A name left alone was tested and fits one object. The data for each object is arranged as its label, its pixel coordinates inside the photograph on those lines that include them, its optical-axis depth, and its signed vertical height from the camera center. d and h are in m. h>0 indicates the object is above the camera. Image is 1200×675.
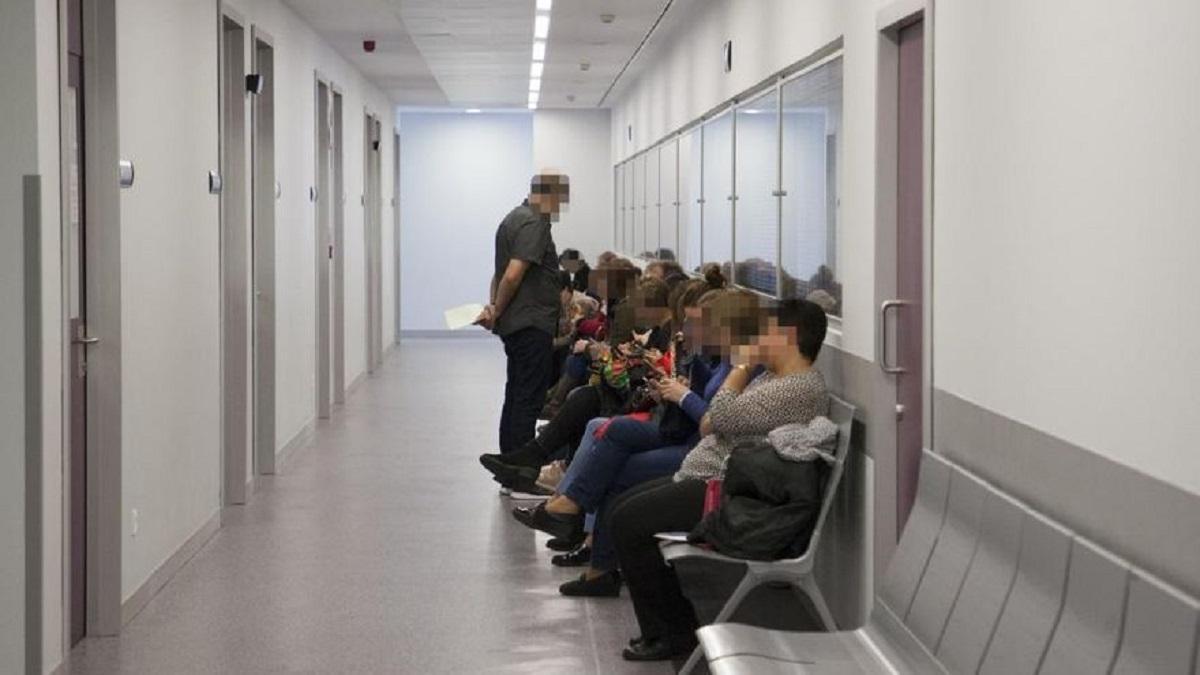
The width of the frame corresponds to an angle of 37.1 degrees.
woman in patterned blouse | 5.75 -0.72
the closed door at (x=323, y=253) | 13.41 -0.06
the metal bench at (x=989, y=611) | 3.06 -0.74
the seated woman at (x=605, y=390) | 7.88 -0.69
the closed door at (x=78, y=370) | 6.20 -0.43
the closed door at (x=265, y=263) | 10.43 -0.10
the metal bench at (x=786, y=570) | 5.43 -0.99
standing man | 9.35 -0.29
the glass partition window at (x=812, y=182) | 6.73 +0.25
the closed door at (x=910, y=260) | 5.48 -0.05
